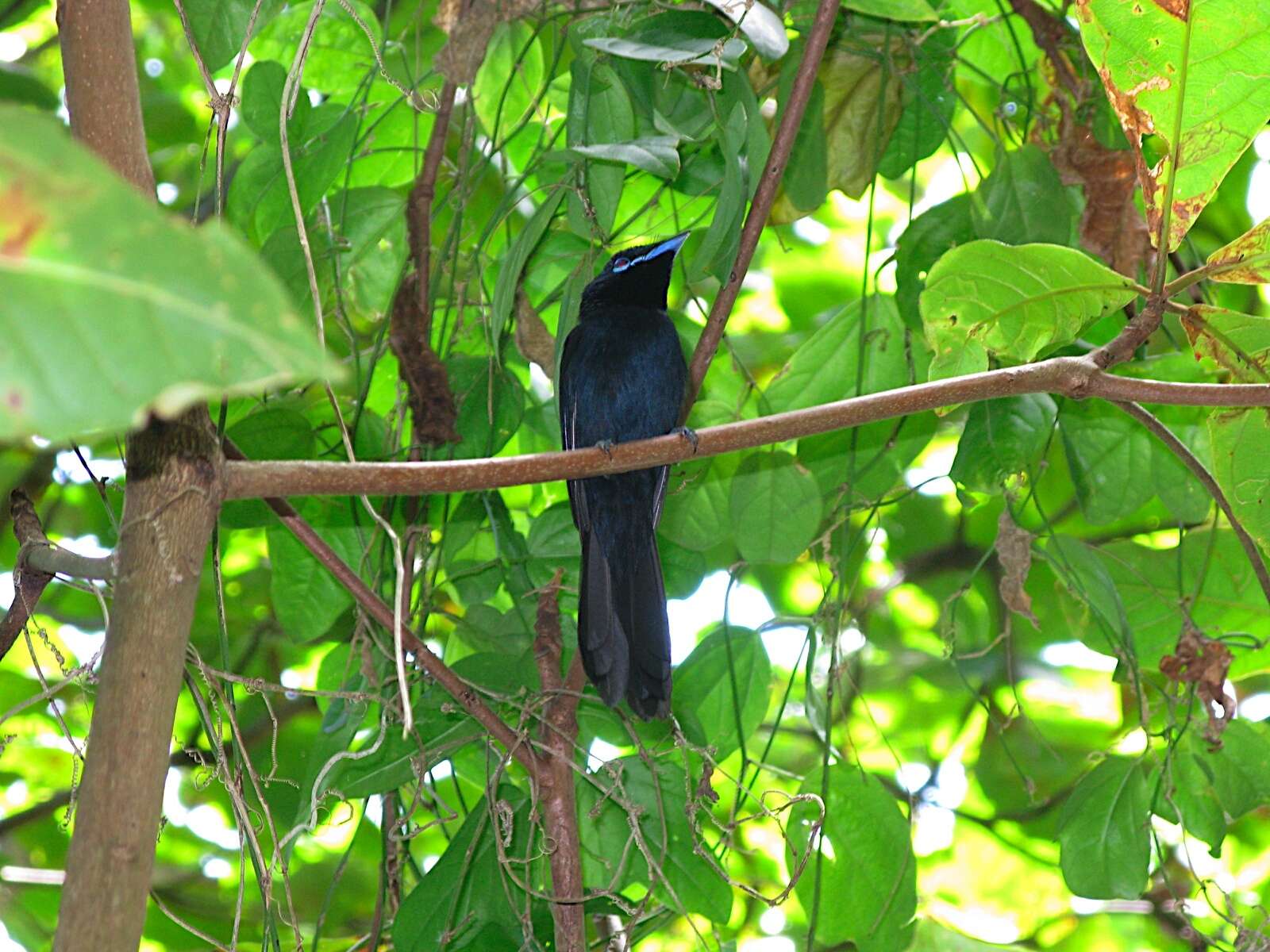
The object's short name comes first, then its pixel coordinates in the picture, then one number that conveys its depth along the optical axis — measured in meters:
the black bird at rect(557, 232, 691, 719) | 5.81
